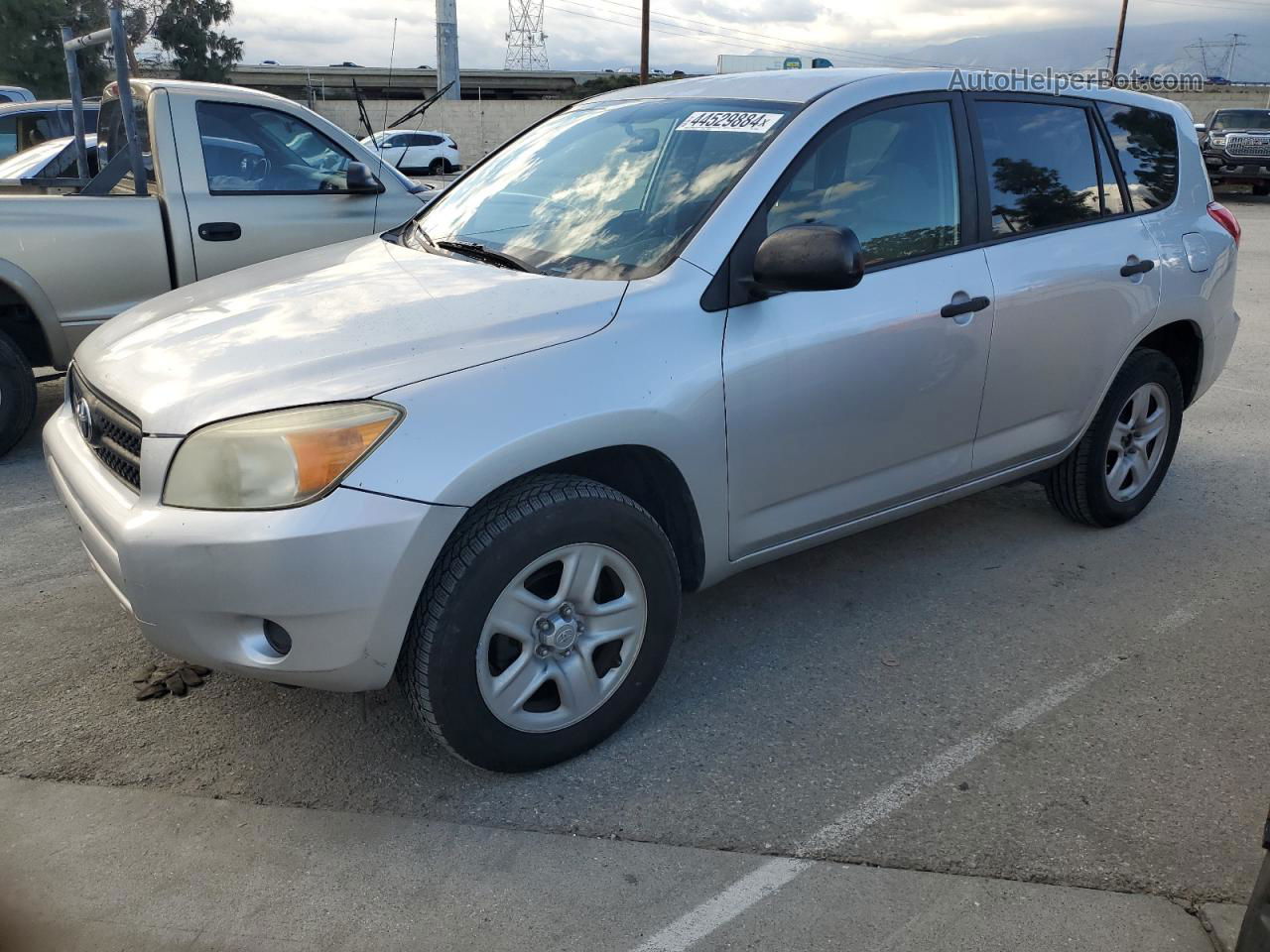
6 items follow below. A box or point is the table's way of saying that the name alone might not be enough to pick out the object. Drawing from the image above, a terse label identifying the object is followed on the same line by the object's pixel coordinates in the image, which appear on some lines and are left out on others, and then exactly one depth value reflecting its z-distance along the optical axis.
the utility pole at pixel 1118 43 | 47.13
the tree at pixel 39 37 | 32.91
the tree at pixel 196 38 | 42.78
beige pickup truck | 5.18
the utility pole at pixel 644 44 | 32.97
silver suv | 2.43
